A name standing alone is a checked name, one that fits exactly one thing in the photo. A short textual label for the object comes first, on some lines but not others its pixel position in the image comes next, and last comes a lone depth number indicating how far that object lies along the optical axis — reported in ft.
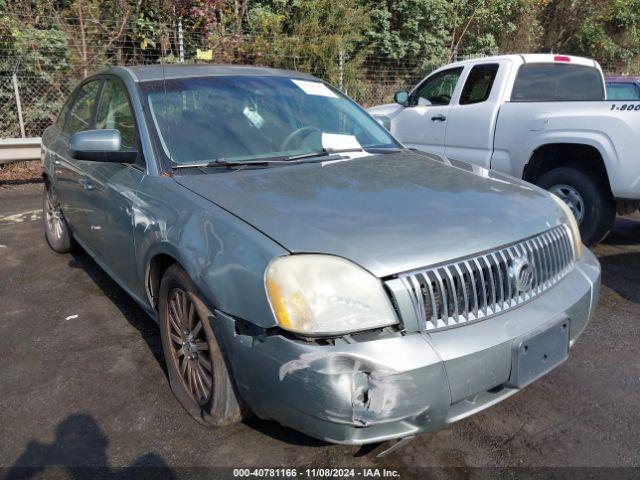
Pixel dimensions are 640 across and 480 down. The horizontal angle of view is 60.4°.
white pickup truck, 15.61
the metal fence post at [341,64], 38.81
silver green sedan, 6.45
